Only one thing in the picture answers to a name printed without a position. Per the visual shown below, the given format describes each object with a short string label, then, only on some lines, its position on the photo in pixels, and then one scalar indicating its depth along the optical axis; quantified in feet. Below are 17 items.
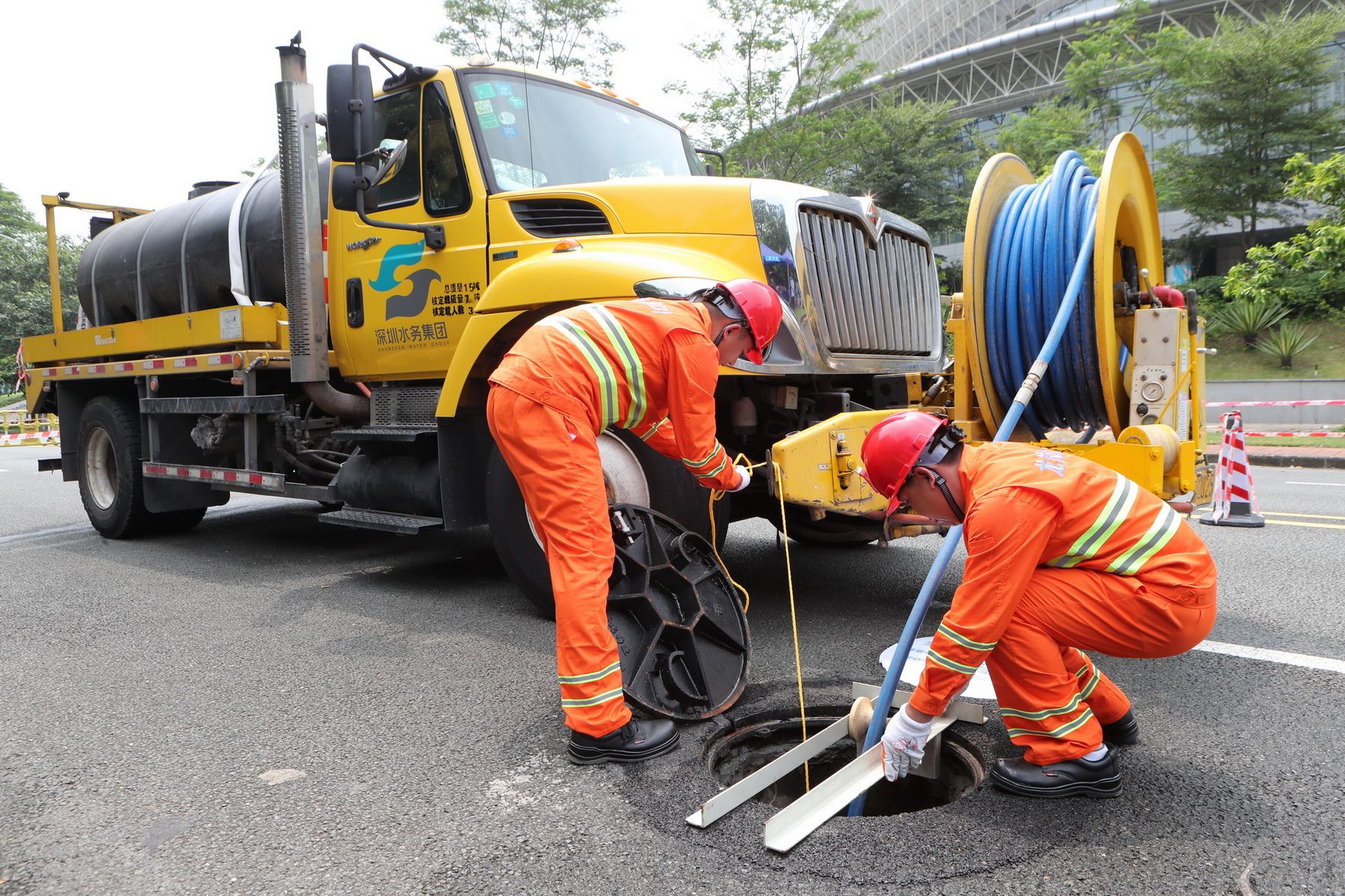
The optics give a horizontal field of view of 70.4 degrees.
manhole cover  11.28
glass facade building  98.12
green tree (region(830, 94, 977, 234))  87.45
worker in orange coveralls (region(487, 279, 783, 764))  10.12
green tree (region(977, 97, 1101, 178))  77.97
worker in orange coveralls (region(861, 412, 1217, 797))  8.26
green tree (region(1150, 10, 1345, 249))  73.31
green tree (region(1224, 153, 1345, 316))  51.65
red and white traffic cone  23.09
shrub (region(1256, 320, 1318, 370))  63.26
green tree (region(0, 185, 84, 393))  121.29
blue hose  12.64
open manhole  10.09
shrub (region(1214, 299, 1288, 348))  66.80
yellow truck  13.39
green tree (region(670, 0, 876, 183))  71.10
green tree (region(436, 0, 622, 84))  78.84
